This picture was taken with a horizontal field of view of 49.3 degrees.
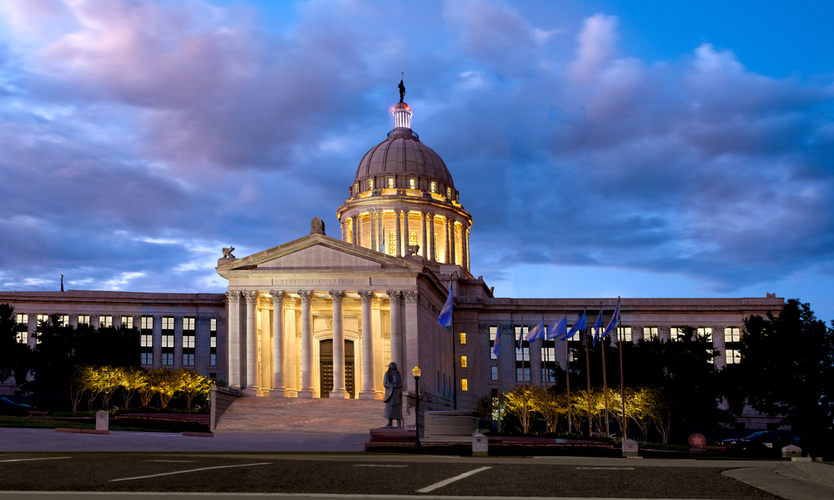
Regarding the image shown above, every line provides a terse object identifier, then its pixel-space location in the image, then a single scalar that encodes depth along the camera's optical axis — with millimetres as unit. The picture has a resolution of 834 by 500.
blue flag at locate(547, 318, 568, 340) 70162
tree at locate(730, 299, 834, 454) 67062
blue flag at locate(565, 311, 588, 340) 67375
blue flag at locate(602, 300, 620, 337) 64387
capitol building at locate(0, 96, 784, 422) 76000
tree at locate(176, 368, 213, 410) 84612
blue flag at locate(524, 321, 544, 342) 72688
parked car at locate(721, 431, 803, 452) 55969
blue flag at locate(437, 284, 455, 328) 70188
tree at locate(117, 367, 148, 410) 82000
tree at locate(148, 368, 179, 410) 83750
